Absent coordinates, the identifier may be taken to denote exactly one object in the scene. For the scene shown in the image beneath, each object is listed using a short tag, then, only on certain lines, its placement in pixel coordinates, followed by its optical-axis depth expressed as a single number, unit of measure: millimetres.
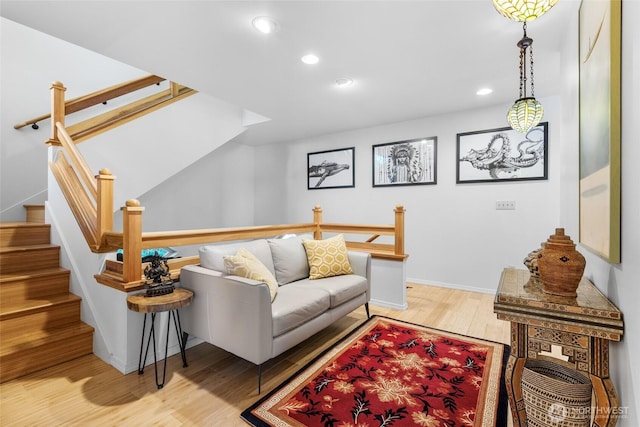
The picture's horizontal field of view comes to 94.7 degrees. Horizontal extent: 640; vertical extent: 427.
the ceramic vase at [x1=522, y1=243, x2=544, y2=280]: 1506
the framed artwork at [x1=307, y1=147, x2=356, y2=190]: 4977
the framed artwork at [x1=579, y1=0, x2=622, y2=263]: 1062
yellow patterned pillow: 2834
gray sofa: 1827
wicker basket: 1146
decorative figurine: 1940
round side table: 1776
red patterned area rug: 1598
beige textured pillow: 2049
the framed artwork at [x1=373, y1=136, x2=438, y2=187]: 4223
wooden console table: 1053
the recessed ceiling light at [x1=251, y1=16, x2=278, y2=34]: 2055
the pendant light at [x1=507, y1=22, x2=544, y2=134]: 2129
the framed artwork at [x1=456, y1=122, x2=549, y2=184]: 3502
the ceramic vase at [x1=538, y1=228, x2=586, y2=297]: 1193
